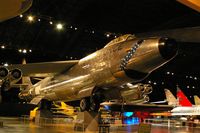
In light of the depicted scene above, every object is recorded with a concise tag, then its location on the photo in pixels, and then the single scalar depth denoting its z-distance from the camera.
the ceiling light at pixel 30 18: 25.12
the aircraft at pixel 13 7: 5.20
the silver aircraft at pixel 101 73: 11.32
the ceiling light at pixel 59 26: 26.50
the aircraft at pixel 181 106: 30.94
